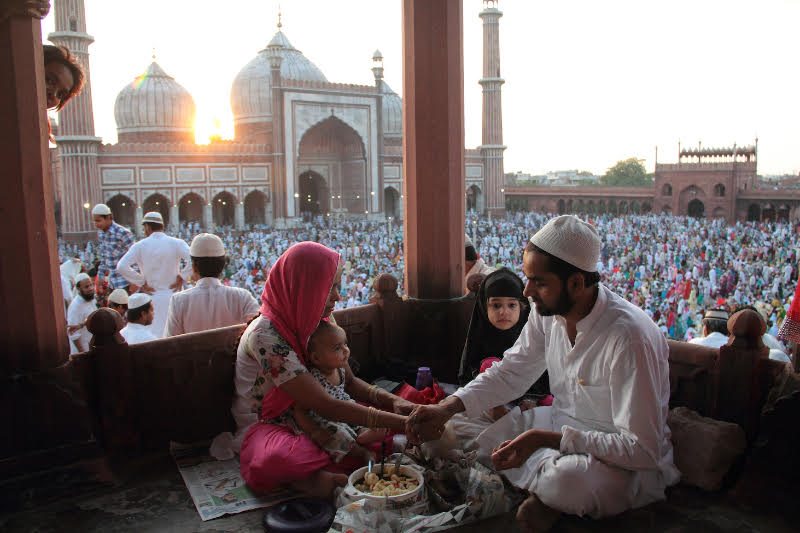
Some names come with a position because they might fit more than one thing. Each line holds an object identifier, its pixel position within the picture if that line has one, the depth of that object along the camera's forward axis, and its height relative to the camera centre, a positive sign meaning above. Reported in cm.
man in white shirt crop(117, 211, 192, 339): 347 -35
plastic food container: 163 -76
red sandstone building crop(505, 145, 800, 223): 2038 -8
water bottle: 247 -70
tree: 3754 +104
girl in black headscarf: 233 -48
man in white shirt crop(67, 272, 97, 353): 367 -60
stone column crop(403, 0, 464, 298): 288 +22
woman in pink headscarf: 180 -52
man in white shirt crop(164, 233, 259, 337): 249 -39
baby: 187 -62
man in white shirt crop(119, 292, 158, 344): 291 -53
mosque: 1588 +138
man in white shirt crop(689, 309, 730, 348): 284 -63
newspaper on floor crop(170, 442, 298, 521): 180 -85
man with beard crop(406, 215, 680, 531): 151 -54
